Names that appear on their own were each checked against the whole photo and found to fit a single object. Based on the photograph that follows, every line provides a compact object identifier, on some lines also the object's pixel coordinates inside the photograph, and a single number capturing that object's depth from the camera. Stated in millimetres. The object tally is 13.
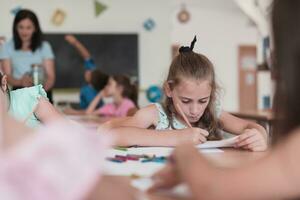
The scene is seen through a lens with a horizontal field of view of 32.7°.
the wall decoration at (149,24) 5250
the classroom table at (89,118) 2381
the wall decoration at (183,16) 6838
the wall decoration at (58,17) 5000
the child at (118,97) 3199
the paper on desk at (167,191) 526
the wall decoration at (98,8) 5148
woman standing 2086
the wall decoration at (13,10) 4783
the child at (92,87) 3854
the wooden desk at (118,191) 431
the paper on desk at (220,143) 1099
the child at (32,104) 1130
